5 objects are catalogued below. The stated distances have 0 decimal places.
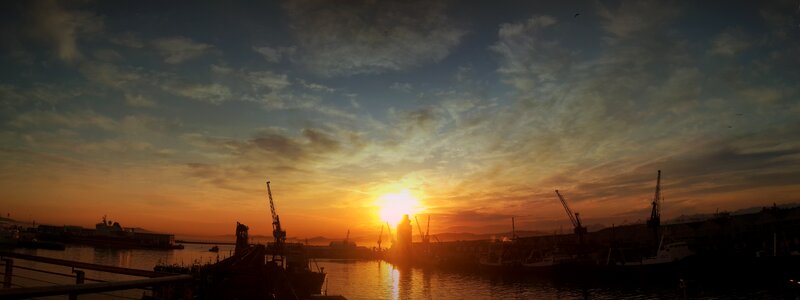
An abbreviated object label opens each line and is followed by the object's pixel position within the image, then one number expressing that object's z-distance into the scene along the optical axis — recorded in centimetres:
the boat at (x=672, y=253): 9375
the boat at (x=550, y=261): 11894
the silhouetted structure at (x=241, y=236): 5931
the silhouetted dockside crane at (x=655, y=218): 11838
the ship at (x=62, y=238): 19500
